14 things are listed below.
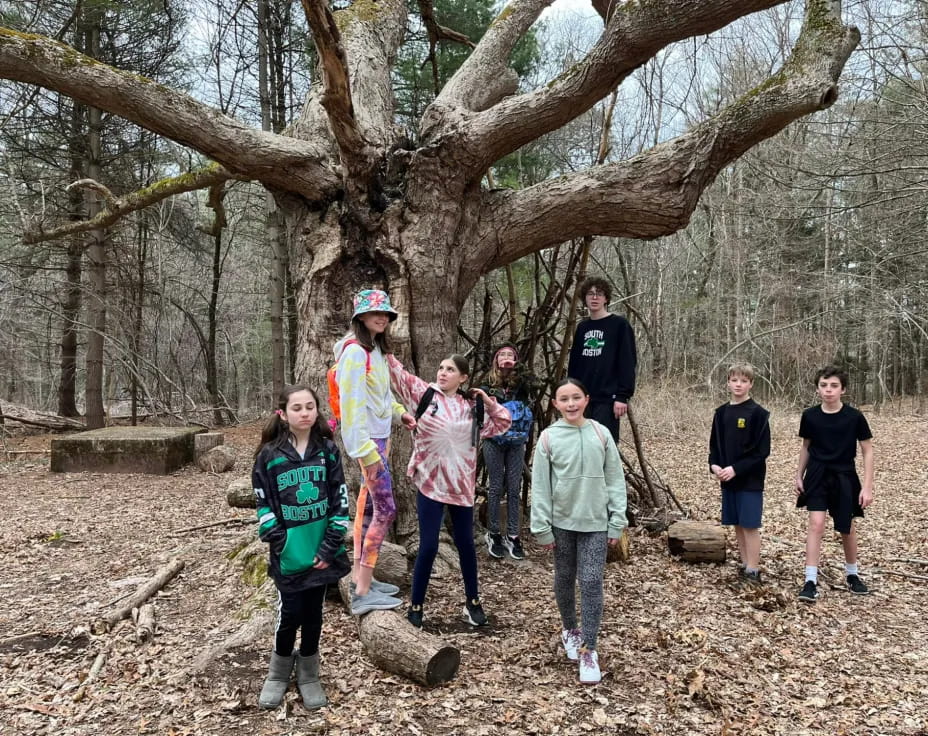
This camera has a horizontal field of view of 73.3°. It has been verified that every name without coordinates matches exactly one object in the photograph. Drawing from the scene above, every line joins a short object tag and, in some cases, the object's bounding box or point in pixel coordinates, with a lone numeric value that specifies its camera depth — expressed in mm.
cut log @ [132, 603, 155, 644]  3346
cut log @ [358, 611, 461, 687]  2812
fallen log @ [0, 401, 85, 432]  12156
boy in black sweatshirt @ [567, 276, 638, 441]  4336
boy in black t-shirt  4012
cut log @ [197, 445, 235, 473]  8469
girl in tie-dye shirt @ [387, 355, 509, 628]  3357
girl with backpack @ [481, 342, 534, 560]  4480
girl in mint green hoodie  2957
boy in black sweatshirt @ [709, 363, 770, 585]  4145
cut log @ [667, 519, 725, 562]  4676
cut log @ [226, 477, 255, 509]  5930
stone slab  8227
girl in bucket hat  3150
